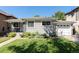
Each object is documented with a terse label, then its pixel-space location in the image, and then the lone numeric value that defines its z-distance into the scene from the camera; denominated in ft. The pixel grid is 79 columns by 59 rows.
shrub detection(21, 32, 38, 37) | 13.16
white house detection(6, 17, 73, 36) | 15.04
